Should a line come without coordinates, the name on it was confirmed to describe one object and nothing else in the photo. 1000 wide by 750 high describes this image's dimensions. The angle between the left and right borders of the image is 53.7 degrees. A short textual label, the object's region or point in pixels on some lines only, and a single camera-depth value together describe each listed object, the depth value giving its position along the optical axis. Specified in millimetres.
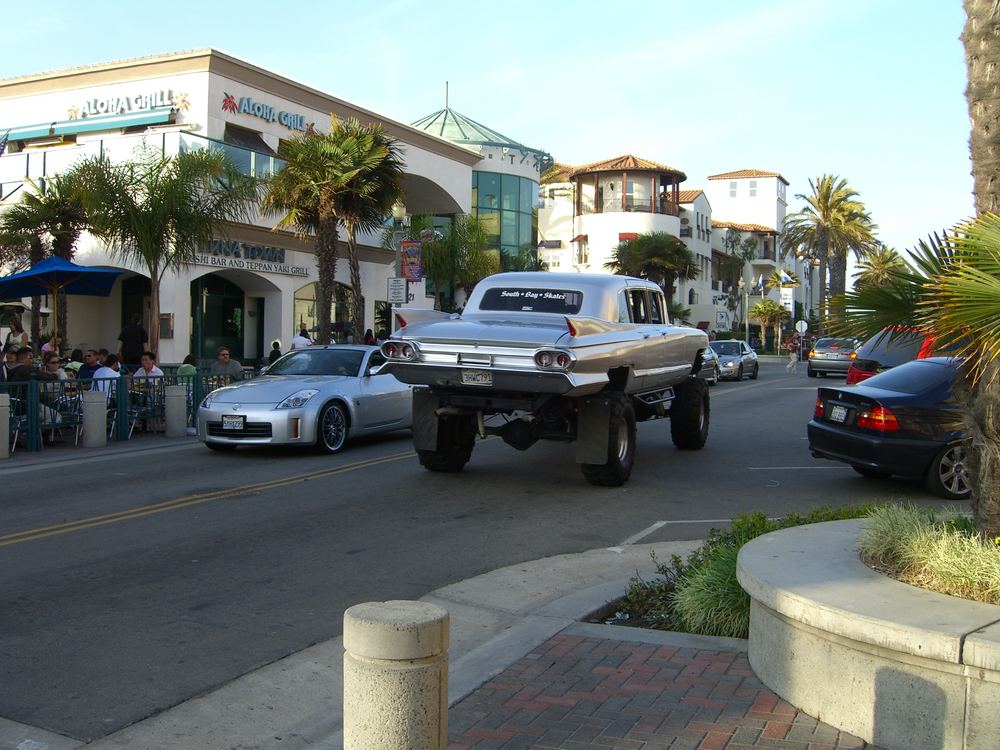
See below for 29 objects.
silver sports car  13125
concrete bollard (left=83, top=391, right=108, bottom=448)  14875
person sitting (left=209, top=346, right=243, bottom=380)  17781
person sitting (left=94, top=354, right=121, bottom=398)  15648
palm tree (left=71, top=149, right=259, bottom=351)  20109
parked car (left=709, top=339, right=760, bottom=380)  34250
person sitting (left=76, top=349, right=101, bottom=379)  16344
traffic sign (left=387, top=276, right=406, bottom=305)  22250
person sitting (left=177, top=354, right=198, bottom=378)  17331
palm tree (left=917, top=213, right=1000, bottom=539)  4570
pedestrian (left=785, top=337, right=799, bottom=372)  44375
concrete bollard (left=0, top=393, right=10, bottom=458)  13523
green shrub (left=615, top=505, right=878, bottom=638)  5488
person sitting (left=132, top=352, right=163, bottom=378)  17031
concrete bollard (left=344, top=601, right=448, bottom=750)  3215
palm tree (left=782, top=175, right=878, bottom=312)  66250
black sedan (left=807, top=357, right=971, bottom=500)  10578
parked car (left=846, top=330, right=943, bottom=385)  17516
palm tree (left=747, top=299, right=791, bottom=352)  81125
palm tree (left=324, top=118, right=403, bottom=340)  23469
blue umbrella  18953
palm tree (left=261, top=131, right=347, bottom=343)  23484
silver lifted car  9922
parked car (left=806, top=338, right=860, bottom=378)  37438
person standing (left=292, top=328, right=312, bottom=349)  23312
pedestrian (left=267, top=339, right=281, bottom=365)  22856
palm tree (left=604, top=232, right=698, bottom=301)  53500
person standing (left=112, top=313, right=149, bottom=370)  20438
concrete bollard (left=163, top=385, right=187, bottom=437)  16281
